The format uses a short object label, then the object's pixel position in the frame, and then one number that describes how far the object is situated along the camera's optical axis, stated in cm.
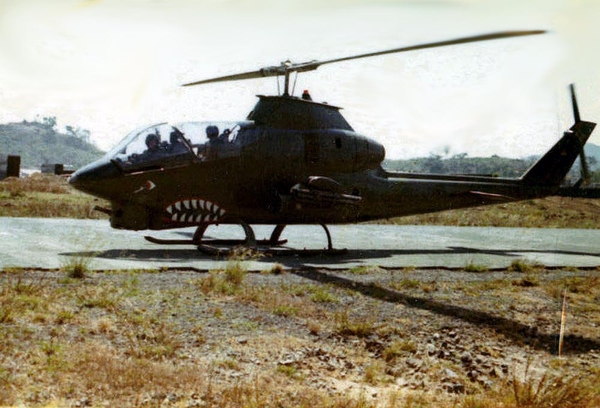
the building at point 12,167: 4607
